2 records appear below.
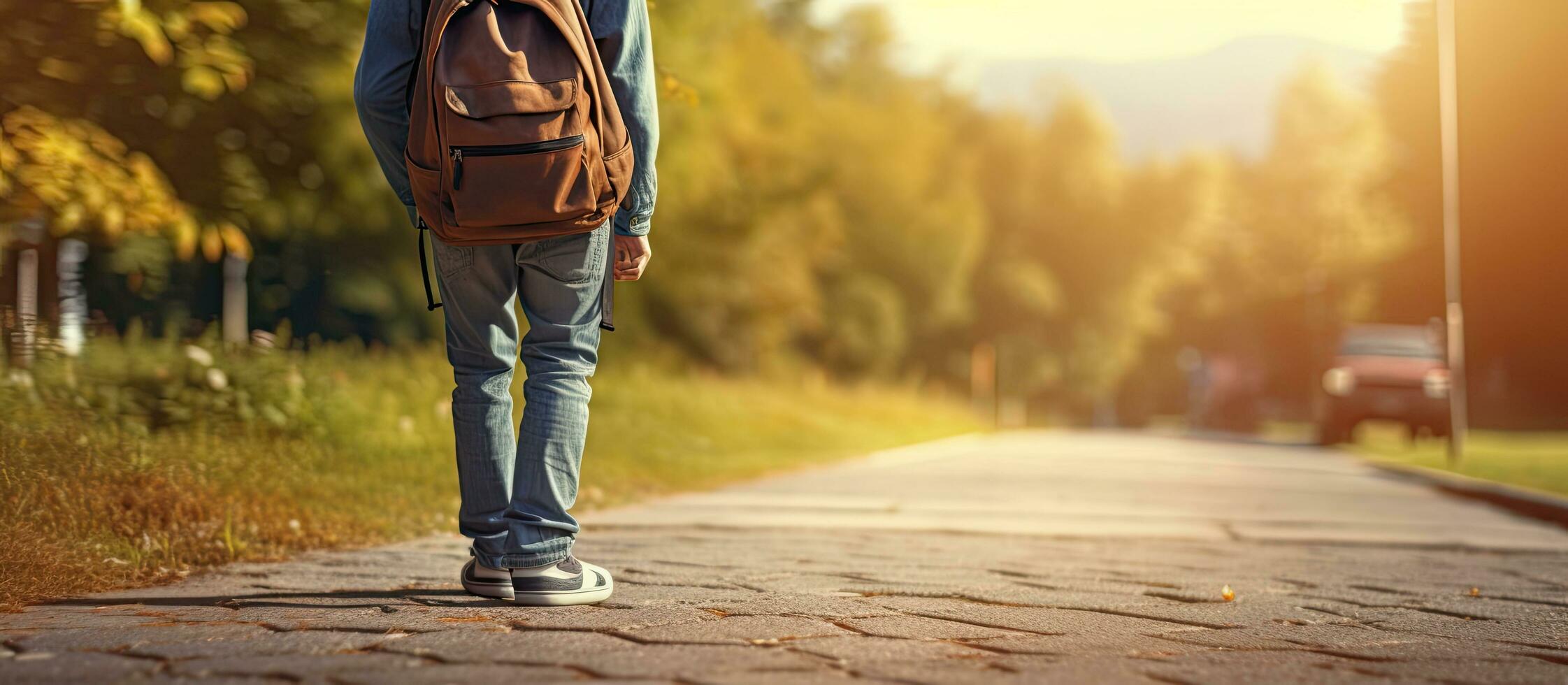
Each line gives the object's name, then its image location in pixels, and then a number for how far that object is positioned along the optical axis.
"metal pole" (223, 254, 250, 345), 18.83
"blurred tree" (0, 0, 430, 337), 6.94
